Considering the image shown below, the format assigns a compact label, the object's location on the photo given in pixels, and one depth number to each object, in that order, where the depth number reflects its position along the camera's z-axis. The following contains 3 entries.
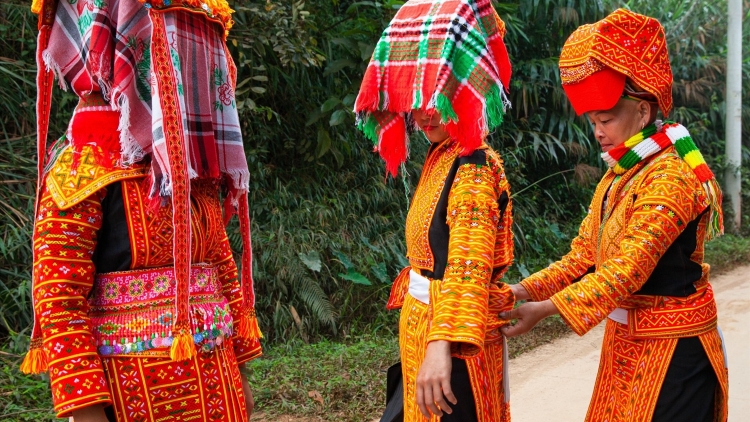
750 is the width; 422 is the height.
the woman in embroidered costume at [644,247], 1.99
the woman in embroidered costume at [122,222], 1.57
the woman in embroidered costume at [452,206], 1.78
